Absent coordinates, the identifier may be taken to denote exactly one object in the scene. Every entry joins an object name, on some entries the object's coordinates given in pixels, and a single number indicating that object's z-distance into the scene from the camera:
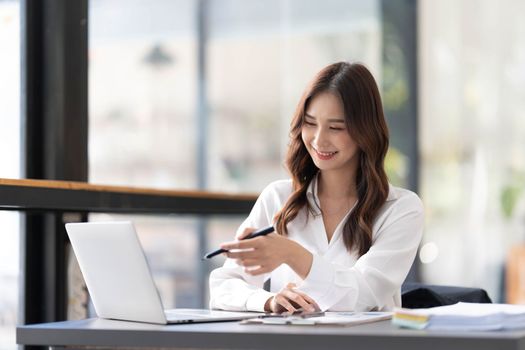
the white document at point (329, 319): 2.91
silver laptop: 3.02
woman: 3.73
